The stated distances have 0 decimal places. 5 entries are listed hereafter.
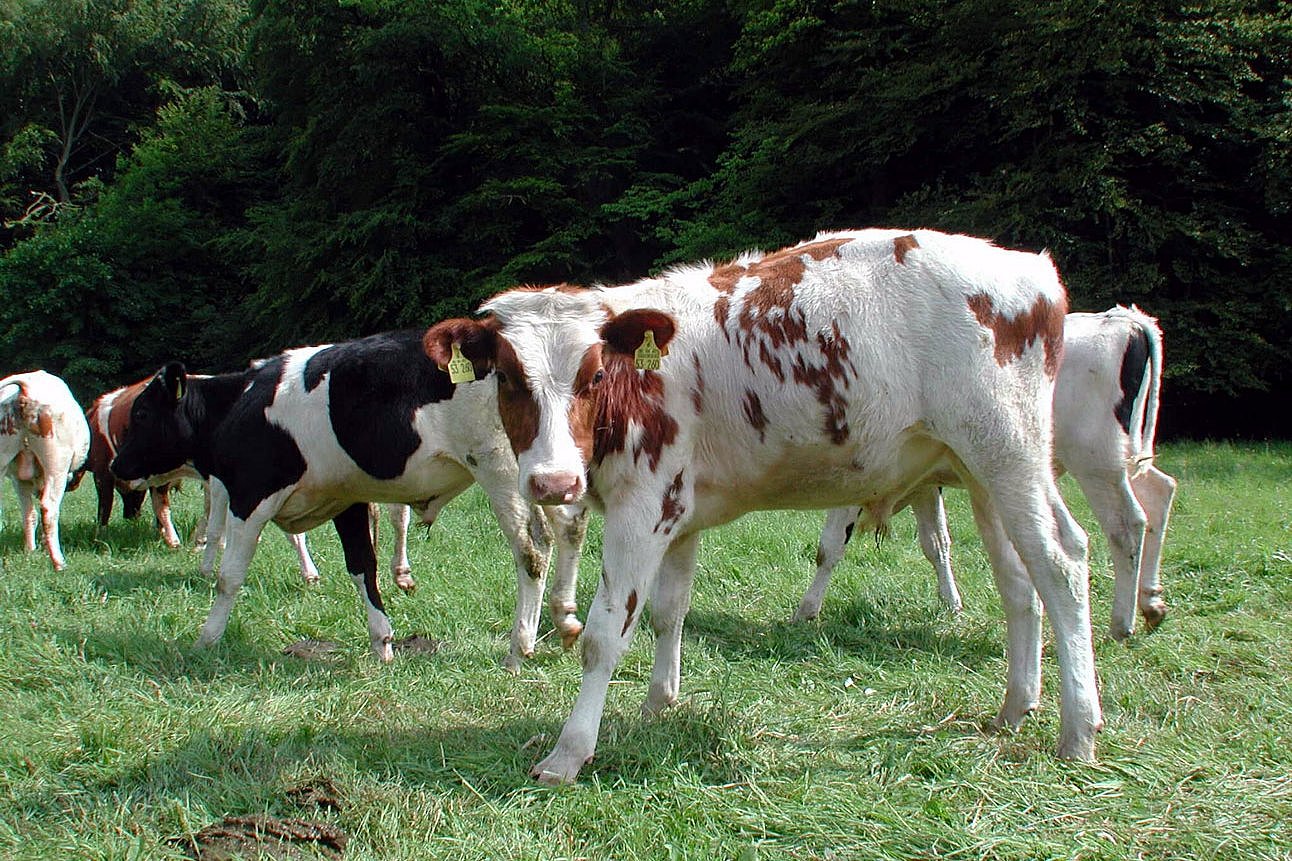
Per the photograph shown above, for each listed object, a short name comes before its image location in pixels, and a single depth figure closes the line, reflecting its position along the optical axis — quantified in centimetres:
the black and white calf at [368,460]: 645
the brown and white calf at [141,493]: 854
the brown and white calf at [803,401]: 417
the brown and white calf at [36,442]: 1042
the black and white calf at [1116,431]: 643
